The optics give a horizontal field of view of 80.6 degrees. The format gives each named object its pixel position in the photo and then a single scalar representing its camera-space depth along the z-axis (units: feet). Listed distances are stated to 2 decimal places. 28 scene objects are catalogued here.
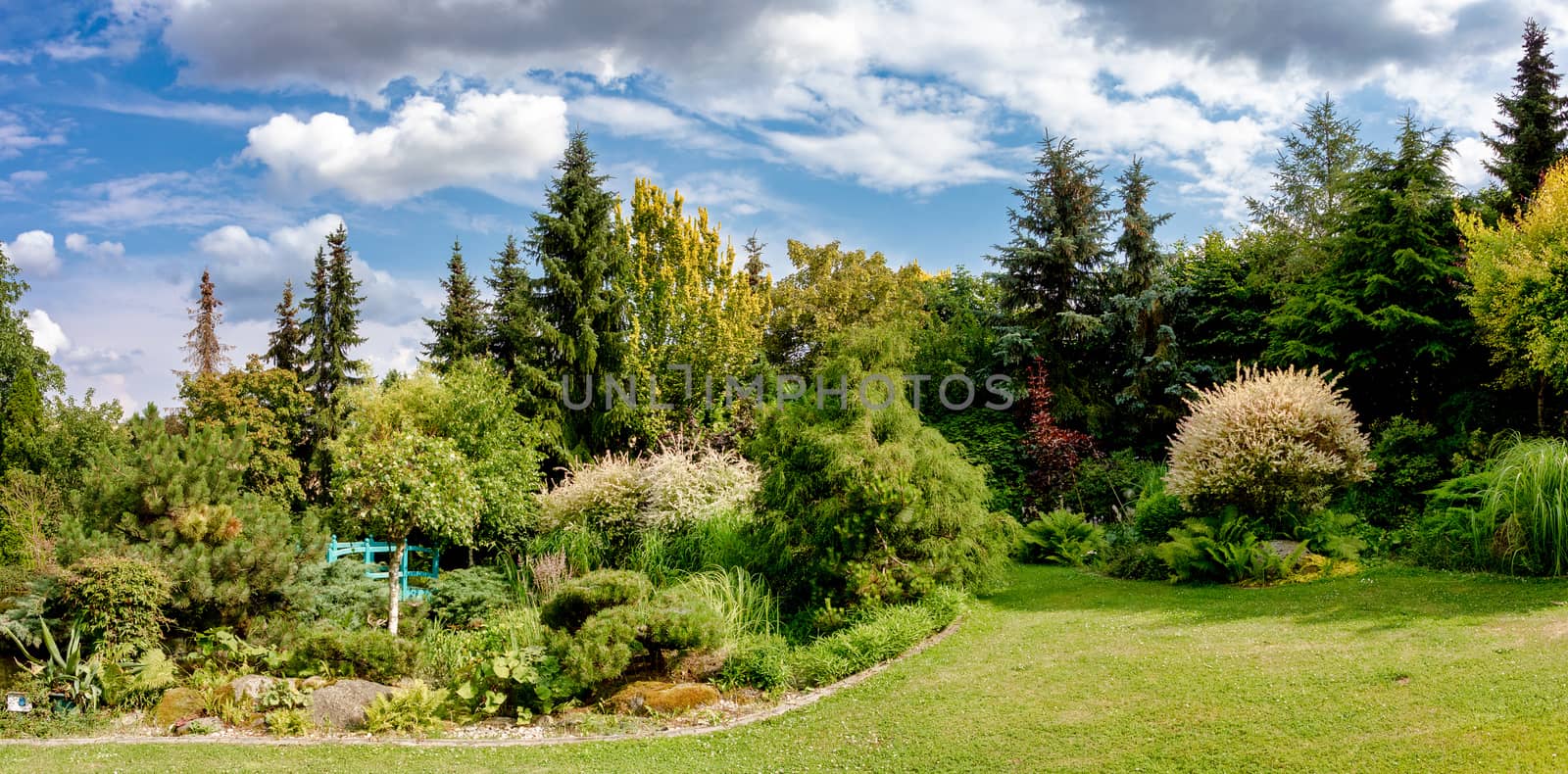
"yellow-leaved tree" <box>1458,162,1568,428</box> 35.22
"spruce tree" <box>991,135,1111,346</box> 57.36
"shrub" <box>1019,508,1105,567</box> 40.37
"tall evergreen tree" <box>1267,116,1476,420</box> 42.32
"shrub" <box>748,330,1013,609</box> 29.73
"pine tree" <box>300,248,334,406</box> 78.59
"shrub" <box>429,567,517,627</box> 36.17
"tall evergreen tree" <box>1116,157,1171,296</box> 56.90
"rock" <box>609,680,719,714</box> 23.75
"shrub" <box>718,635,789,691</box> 24.94
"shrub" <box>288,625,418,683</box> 26.84
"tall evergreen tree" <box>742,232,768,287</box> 82.28
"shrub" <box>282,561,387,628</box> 30.73
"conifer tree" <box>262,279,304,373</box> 79.71
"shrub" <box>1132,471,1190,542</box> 37.76
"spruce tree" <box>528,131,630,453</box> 64.28
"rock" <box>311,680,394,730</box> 24.04
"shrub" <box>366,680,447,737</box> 23.50
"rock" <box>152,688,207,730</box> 24.62
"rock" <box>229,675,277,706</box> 24.97
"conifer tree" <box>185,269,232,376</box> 86.58
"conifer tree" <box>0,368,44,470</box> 67.51
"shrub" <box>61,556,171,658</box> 26.61
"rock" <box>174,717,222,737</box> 23.73
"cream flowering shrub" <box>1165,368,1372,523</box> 33.60
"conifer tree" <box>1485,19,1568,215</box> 53.52
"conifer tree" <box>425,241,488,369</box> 76.18
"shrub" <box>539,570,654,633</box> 25.89
